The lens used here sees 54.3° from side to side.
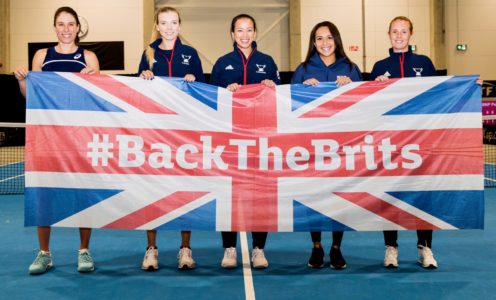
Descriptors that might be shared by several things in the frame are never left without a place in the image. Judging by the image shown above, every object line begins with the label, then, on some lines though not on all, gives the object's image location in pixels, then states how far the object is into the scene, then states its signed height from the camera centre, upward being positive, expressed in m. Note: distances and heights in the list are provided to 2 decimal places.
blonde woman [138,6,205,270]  3.96 +0.84
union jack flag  3.75 -0.02
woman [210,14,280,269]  4.04 +0.77
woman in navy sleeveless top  3.78 +0.78
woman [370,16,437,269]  3.92 +0.75
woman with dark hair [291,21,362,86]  4.03 +0.77
